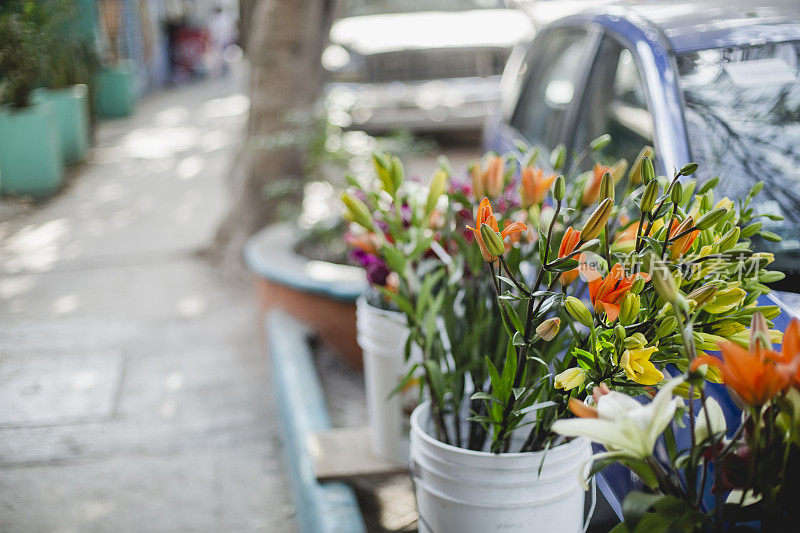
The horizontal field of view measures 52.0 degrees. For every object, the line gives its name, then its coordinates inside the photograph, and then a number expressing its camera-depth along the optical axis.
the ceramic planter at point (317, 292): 3.87
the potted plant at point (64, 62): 3.56
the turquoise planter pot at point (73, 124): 7.96
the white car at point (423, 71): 8.52
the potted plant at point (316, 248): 3.93
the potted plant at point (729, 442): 1.07
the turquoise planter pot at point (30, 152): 4.68
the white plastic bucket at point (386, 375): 2.73
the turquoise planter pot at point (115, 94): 12.30
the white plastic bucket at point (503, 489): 1.63
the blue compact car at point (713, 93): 2.21
